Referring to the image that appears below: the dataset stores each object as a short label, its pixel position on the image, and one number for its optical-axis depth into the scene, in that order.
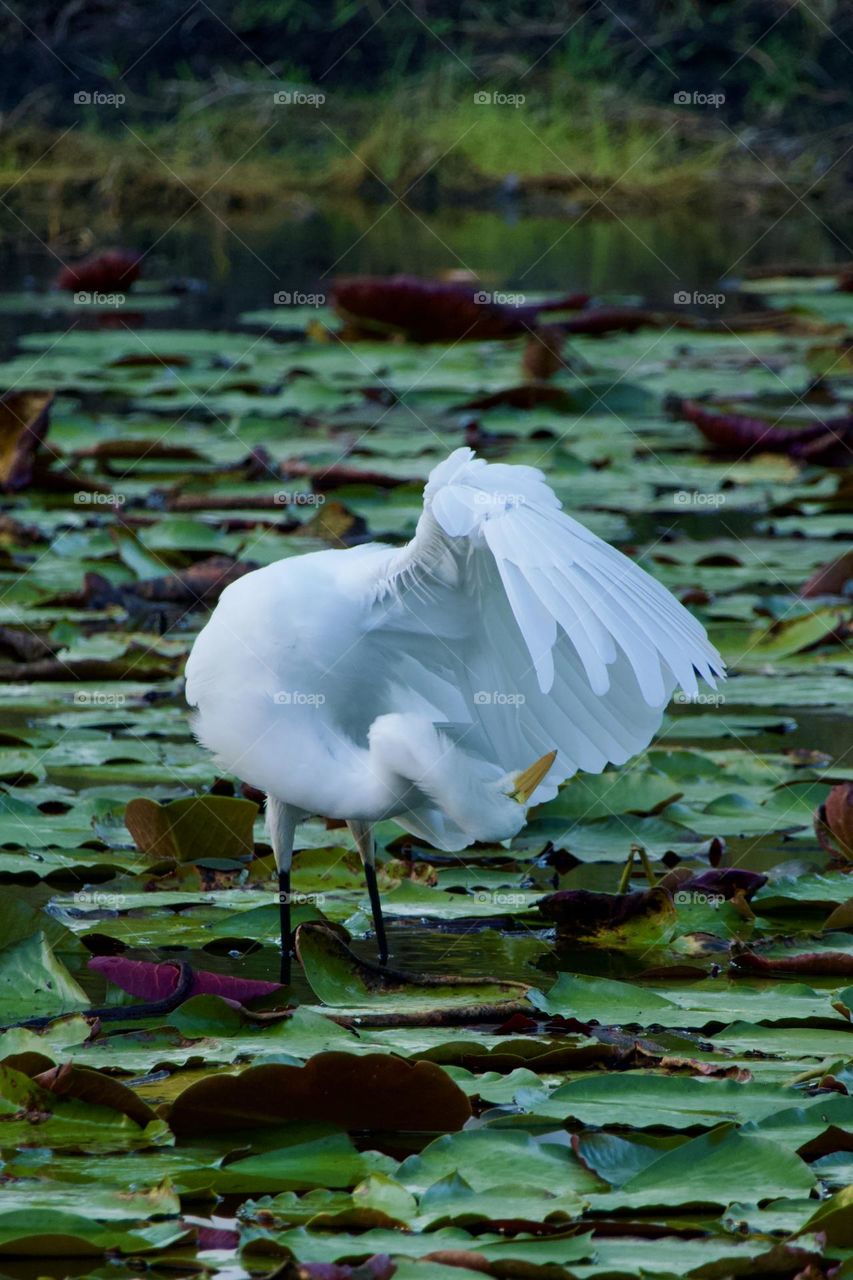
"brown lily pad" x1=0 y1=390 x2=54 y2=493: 12.27
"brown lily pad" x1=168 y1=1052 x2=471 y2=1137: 4.59
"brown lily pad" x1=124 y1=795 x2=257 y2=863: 6.90
